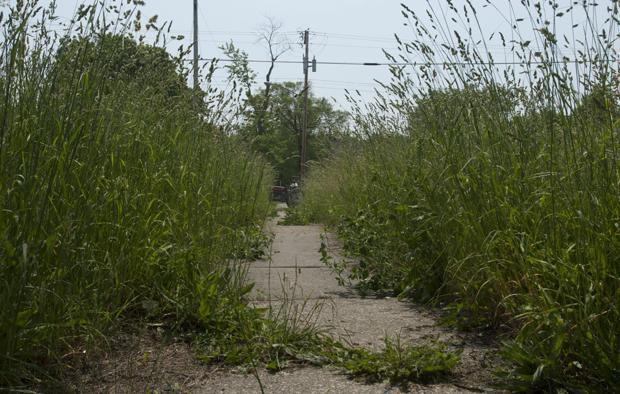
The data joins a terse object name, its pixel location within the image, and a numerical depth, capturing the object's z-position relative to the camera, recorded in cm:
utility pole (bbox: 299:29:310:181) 3478
